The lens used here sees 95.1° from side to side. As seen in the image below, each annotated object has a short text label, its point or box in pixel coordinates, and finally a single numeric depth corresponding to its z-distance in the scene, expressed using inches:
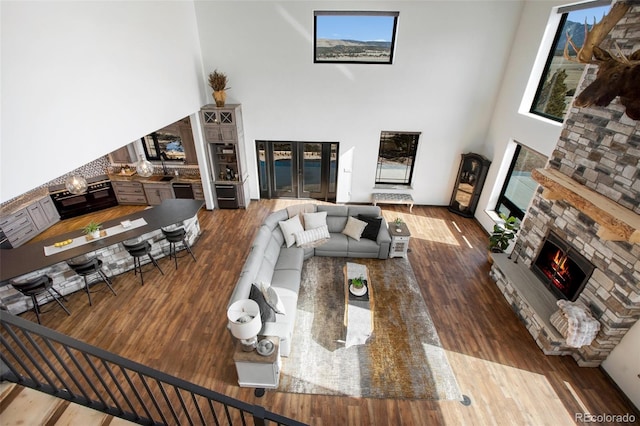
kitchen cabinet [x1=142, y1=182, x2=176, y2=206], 315.3
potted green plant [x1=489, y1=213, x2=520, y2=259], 223.6
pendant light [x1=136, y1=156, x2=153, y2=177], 204.4
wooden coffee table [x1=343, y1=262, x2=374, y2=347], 166.7
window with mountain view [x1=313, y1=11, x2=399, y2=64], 256.4
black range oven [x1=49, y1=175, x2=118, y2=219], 292.4
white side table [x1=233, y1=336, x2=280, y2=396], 140.5
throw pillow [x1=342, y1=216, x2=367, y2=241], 241.0
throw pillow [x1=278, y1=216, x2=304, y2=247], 231.5
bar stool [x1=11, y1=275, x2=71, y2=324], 168.9
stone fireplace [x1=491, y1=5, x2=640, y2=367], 136.9
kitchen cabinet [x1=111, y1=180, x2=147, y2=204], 315.3
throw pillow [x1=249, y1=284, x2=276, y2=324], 160.2
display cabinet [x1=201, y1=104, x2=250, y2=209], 277.7
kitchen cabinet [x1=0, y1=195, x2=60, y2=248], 249.3
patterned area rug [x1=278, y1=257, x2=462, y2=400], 151.6
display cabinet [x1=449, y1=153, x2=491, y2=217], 284.2
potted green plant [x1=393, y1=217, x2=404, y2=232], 240.8
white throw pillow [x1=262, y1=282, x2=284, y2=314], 161.0
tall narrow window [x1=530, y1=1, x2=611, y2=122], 191.8
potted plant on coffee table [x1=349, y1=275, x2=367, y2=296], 185.4
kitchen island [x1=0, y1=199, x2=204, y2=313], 182.1
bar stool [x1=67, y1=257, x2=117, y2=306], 186.4
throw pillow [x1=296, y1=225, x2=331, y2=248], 233.3
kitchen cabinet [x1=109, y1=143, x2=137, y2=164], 320.5
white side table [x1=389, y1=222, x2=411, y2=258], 234.1
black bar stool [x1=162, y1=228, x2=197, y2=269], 221.9
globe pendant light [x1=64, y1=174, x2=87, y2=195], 175.3
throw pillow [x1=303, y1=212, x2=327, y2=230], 241.0
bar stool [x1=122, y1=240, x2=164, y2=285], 205.2
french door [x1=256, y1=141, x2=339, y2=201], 312.0
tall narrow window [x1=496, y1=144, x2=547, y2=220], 238.9
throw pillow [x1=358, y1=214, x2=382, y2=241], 240.4
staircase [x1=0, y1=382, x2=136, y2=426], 83.4
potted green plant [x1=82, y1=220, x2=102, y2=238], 207.8
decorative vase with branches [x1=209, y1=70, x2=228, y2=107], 266.4
